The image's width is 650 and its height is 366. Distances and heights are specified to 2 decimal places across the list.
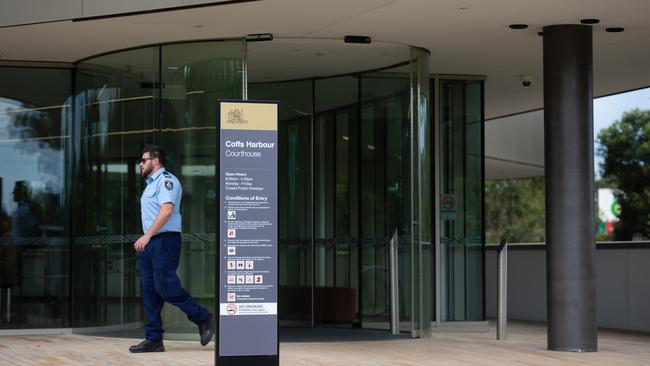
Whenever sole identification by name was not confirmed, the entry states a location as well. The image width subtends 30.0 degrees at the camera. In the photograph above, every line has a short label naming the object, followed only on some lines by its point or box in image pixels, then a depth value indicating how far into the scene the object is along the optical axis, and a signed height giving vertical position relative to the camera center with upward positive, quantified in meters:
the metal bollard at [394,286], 13.51 -0.71
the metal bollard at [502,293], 13.00 -0.76
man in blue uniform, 10.53 -0.26
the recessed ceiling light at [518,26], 11.83 +1.93
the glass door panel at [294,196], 15.41 +0.35
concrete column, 11.68 +0.28
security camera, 15.35 +1.83
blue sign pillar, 8.80 -0.09
